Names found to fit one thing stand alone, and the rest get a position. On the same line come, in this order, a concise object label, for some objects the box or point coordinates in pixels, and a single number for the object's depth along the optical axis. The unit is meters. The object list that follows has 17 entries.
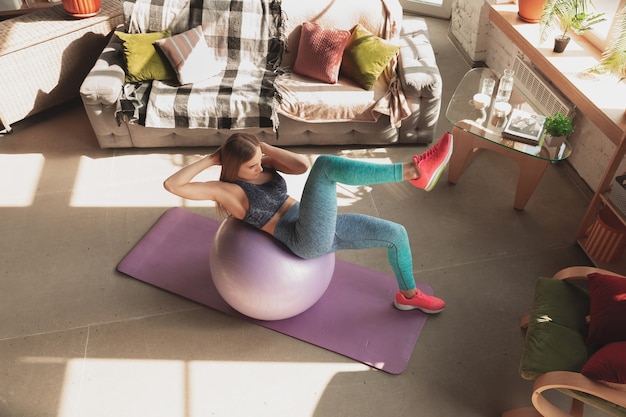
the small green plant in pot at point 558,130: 2.88
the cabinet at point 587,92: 2.81
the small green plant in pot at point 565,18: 3.35
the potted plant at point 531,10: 3.63
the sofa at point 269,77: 3.52
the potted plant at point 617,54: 2.99
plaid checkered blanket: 3.51
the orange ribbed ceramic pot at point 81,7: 3.85
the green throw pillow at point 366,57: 3.60
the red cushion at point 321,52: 3.66
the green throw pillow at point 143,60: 3.63
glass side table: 2.91
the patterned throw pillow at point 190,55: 3.61
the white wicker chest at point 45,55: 3.66
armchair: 1.94
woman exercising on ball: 1.95
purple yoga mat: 2.64
